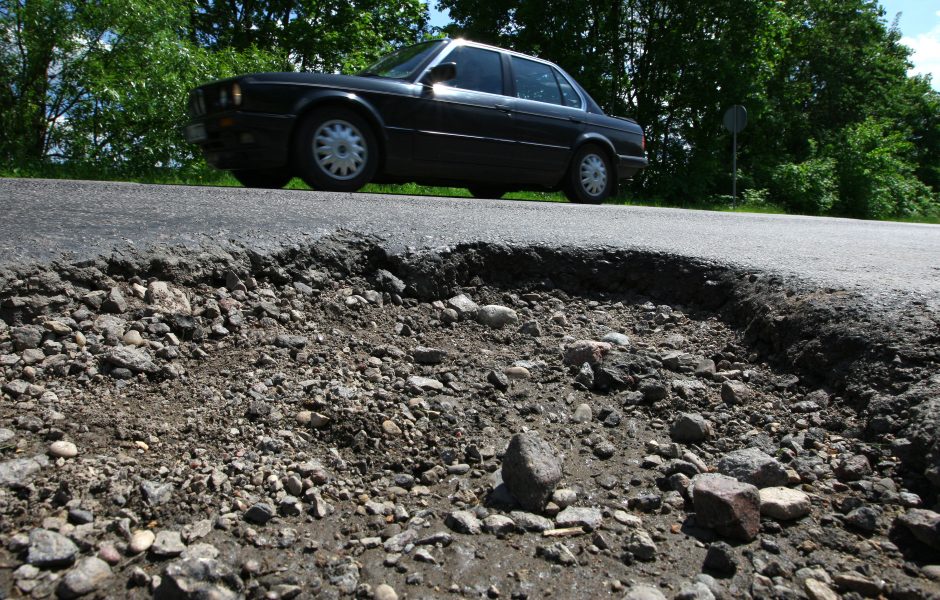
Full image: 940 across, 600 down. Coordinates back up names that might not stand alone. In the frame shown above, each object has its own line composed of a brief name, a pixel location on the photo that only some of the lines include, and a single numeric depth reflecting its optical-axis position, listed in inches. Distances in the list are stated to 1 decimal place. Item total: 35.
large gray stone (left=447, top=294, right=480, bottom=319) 112.8
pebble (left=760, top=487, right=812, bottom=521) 62.9
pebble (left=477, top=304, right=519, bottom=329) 111.0
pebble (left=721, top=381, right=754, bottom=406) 88.9
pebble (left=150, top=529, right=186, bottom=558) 53.6
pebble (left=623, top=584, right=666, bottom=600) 52.3
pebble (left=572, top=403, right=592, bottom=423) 84.7
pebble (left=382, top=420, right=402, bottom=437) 76.2
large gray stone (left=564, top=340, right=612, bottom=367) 98.4
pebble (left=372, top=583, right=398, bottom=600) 51.2
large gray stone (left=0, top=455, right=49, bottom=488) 58.6
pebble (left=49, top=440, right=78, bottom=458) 63.5
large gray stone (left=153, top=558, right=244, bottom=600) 49.4
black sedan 214.8
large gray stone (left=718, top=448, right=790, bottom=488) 69.2
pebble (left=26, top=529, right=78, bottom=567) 50.9
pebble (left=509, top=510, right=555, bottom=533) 61.8
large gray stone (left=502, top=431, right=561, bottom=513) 64.9
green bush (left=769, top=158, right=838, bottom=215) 820.0
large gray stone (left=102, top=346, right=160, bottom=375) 79.3
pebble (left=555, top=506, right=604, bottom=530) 62.2
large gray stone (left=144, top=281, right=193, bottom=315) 92.6
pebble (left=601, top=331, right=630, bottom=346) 107.0
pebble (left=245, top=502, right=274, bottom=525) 59.6
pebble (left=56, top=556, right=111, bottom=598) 48.8
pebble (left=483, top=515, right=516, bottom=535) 60.8
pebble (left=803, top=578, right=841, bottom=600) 53.1
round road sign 694.5
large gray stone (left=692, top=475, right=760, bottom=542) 60.4
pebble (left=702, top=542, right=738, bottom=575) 56.4
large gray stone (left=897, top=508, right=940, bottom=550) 58.1
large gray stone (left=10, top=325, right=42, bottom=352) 78.6
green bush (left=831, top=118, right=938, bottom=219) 871.1
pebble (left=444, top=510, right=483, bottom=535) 60.6
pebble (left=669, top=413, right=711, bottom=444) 79.9
